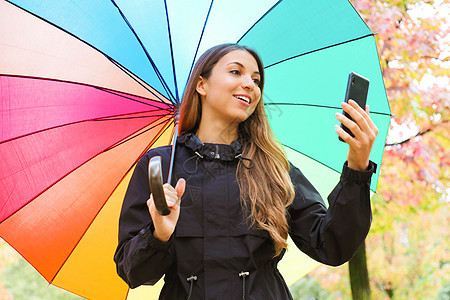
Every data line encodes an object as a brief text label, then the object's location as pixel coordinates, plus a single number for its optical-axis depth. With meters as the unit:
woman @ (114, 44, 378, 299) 2.49
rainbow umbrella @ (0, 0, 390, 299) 3.05
